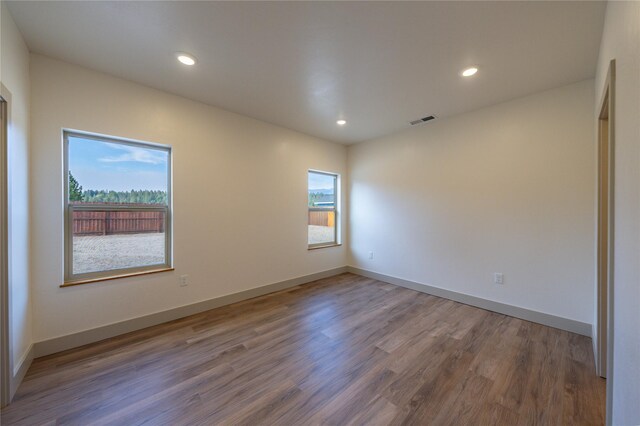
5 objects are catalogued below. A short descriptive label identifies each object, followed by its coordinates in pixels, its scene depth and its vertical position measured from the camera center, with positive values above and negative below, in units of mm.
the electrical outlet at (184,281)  2887 -822
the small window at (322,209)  4488 +60
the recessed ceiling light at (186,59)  2116 +1375
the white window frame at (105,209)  2285 -83
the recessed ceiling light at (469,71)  2301 +1362
